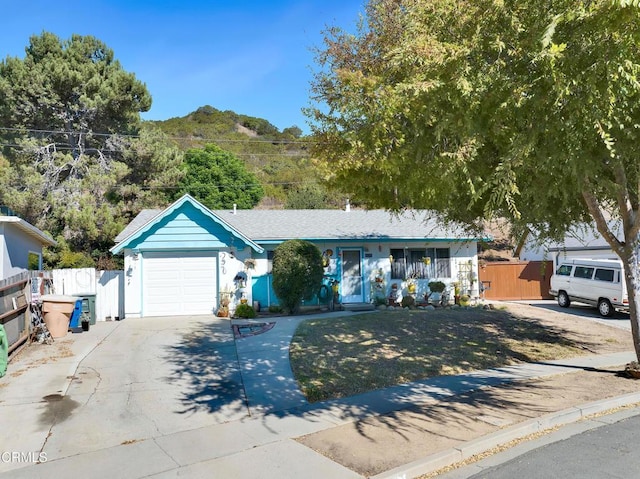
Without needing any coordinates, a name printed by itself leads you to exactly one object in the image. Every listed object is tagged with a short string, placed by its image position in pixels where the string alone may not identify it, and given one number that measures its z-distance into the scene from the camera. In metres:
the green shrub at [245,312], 15.72
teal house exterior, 16.30
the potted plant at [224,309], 15.95
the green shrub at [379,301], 18.00
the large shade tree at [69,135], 24.25
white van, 17.45
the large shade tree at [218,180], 37.72
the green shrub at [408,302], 18.07
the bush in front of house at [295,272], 15.52
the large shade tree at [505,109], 5.81
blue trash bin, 13.79
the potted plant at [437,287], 18.42
